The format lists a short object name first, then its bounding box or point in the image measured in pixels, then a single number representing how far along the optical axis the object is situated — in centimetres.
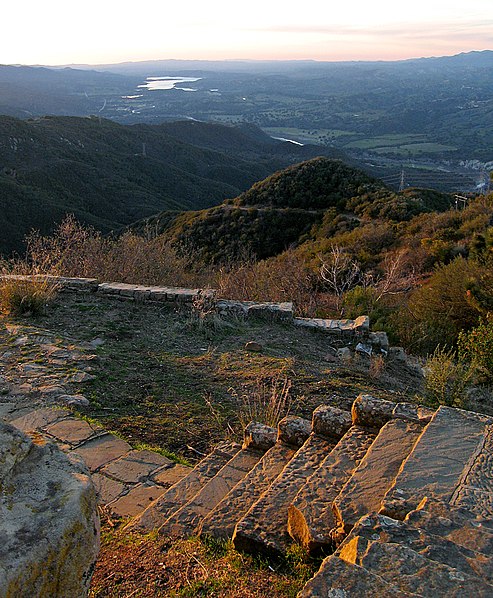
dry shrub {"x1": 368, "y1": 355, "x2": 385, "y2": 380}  546
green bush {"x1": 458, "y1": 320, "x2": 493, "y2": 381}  584
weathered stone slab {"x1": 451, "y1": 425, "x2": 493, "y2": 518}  235
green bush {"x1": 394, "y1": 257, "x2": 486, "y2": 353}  745
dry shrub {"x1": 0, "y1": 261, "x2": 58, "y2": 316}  632
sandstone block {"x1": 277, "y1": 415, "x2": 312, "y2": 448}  348
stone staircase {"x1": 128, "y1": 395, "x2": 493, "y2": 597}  187
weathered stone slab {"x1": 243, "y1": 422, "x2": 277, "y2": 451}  357
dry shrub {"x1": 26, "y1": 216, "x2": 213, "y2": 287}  903
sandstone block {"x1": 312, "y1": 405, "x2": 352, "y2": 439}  343
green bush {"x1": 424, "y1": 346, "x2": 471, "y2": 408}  492
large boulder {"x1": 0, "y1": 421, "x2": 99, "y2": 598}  168
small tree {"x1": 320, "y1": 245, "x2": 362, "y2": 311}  986
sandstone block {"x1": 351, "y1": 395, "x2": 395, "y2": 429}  338
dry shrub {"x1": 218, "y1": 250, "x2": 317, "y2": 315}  884
